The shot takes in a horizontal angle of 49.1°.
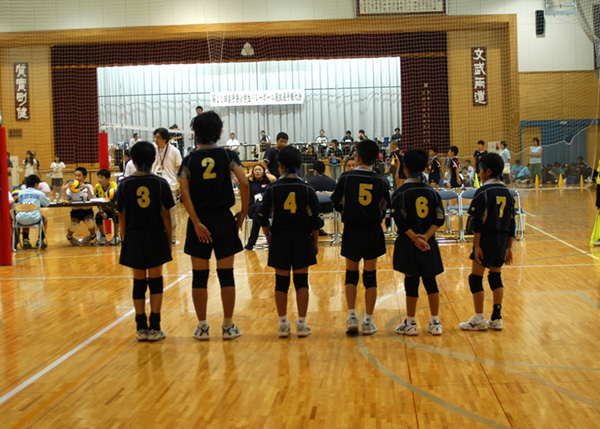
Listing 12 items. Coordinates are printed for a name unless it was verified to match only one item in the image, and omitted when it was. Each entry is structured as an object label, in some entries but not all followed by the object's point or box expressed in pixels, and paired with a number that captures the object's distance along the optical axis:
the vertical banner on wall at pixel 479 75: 22.72
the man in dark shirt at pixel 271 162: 9.20
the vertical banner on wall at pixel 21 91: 23.39
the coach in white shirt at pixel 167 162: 9.58
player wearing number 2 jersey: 4.70
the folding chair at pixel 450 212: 9.95
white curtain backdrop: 25.61
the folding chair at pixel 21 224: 9.99
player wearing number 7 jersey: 4.90
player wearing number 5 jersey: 4.88
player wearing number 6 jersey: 4.80
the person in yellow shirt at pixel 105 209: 10.87
